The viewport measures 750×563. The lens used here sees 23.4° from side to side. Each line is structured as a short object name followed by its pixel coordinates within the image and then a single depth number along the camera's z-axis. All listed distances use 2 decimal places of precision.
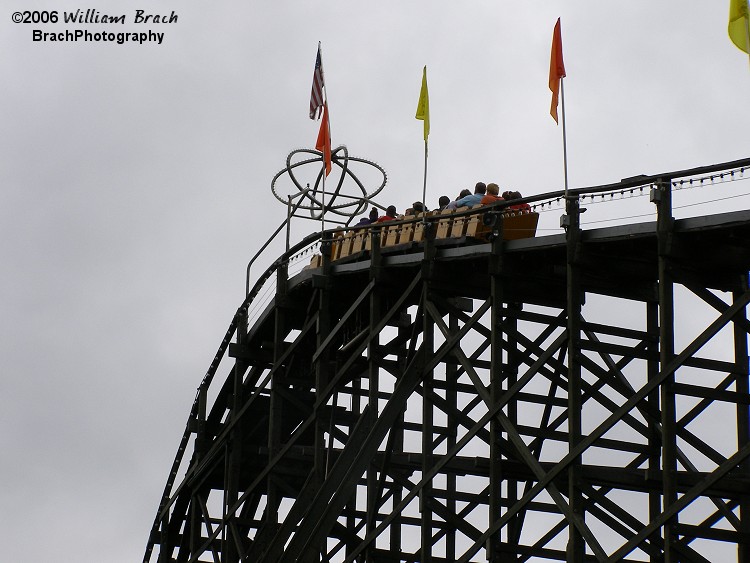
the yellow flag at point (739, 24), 26.38
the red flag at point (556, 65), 29.45
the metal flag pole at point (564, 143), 28.10
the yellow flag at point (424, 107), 33.81
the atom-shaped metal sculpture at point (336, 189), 38.16
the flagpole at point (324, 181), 36.12
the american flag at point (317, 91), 37.56
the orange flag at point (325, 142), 36.16
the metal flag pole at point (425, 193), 30.95
